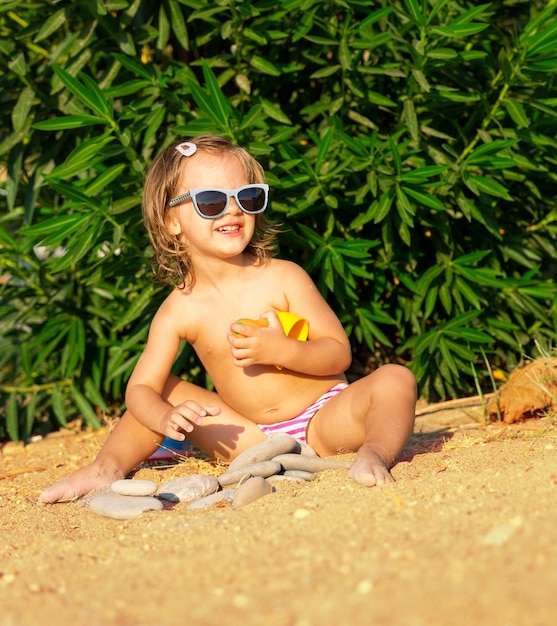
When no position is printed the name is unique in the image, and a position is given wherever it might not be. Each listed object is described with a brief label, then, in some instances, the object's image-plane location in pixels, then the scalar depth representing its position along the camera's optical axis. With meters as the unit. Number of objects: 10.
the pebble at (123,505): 2.72
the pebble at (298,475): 2.86
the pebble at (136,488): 2.92
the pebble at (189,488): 2.89
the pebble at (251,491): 2.61
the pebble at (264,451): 3.01
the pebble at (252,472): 2.88
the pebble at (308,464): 2.93
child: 3.19
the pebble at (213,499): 2.71
